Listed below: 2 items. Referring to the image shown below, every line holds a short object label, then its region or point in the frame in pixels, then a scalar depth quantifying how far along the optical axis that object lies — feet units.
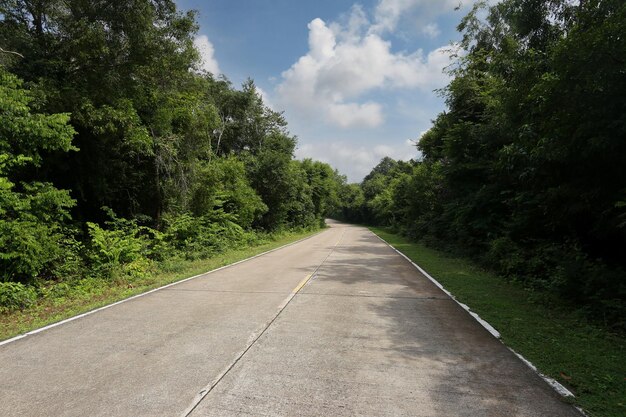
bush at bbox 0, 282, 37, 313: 28.14
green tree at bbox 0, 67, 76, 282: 29.58
